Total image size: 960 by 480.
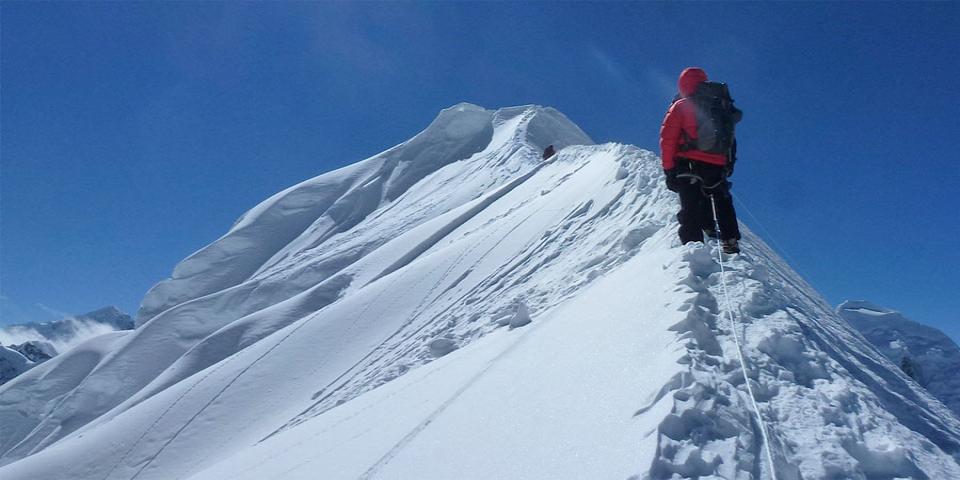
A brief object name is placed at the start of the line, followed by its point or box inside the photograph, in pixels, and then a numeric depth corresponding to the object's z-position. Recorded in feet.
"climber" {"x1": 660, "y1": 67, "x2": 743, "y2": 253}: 20.03
